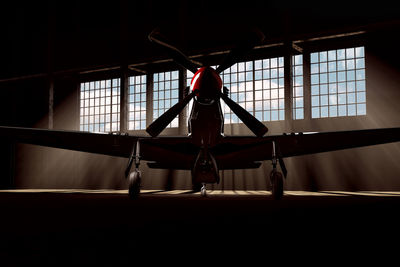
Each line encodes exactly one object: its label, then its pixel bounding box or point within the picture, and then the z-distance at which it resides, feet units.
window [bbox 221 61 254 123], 48.65
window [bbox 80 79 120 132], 57.67
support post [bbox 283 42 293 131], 42.04
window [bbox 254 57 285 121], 46.09
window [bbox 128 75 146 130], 55.26
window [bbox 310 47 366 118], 41.19
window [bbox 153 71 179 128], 52.70
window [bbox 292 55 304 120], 44.65
